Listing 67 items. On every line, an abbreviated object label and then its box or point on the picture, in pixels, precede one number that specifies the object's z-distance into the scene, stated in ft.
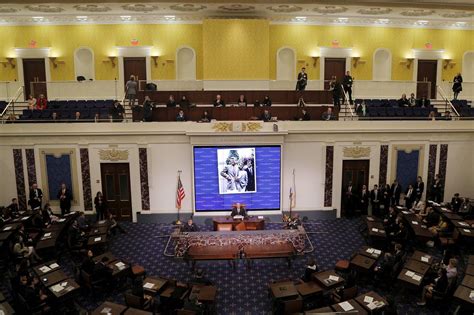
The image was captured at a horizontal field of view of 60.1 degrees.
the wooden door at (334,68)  73.05
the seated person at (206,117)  52.52
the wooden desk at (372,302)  29.73
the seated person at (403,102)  61.00
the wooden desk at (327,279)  33.17
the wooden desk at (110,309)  29.09
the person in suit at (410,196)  54.19
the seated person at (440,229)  44.42
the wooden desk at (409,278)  33.07
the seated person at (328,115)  53.72
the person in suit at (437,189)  54.75
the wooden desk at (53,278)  33.24
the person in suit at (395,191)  54.03
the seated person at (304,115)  54.29
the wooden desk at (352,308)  28.96
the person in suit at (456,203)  51.65
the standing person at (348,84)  60.49
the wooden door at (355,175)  54.65
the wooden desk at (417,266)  34.63
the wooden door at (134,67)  70.90
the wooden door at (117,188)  53.42
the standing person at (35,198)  52.16
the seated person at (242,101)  57.62
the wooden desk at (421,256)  36.19
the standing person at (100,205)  51.72
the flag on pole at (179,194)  48.80
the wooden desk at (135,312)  28.96
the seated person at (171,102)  56.90
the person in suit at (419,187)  54.34
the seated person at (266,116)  52.74
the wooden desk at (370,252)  38.04
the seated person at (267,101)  58.23
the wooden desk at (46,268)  35.09
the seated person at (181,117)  53.16
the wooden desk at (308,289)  32.58
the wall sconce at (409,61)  73.97
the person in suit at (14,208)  48.99
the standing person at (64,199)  52.49
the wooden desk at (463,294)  29.96
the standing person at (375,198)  53.72
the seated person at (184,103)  56.59
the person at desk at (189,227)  44.31
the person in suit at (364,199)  53.76
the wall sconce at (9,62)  69.36
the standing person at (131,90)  57.31
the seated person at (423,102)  61.52
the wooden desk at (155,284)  32.52
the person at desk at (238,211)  48.62
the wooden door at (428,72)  74.64
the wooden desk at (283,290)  31.45
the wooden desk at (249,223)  46.34
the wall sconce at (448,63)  74.82
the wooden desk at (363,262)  36.06
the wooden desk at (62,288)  31.86
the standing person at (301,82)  61.52
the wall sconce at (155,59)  70.90
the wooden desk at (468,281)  32.01
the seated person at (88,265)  34.78
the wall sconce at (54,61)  69.72
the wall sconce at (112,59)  70.33
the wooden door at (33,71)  70.13
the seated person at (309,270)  35.02
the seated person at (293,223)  44.80
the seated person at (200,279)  33.85
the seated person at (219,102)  56.95
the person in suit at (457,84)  64.23
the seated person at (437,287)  32.09
